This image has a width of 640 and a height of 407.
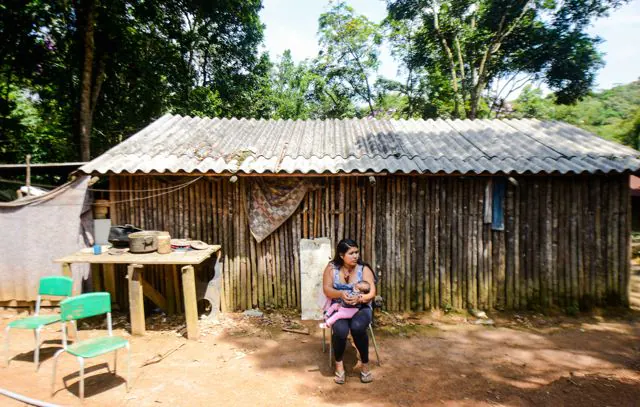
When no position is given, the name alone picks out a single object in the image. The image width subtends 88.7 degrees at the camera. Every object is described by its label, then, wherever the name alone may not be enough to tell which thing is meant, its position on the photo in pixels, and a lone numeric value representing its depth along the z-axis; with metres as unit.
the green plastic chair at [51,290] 4.22
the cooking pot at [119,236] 5.33
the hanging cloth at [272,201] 5.77
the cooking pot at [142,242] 5.02
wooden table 4.86
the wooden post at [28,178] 5.86
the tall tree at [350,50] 19.61
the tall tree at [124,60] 10.15
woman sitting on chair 3.98
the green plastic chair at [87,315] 3.42
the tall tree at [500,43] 13.81
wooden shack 5.86
